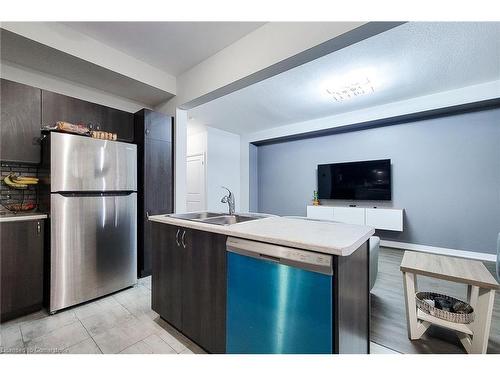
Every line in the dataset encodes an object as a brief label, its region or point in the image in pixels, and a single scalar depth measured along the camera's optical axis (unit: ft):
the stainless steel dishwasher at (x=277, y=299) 2.93
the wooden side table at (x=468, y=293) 4.35
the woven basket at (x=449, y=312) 4.69
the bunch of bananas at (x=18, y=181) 6.25
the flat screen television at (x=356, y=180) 13.23
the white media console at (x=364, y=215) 12.28
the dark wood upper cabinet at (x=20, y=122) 5.94
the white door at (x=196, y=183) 17.28
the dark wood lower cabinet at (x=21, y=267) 5.45
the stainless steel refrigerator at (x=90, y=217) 5.96
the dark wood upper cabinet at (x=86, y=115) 6.75
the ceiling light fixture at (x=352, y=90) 9.88
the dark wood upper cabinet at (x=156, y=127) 8.40
